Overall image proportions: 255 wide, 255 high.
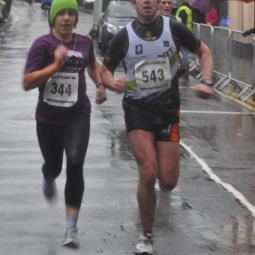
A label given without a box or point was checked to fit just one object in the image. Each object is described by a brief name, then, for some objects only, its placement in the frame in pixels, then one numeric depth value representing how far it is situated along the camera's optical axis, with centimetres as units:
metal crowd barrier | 1653
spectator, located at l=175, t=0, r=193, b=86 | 1841
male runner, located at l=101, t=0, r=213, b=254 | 659
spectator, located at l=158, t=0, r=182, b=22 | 1162
